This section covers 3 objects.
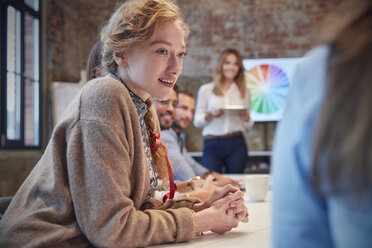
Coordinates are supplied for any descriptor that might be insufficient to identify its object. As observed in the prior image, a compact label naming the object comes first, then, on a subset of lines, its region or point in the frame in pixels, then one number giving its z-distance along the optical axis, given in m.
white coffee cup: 1.54
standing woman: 3.62
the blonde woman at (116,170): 0.77
